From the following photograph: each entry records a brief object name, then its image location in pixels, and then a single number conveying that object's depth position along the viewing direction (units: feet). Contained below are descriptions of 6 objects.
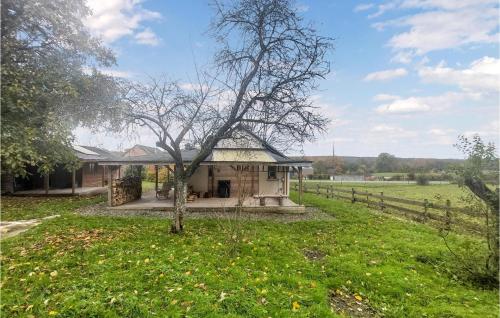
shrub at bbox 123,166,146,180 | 68.03
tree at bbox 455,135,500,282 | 18.71
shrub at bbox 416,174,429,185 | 137.69
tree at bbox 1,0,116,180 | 21.78
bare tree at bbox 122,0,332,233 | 30.71
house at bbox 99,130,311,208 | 56.39
